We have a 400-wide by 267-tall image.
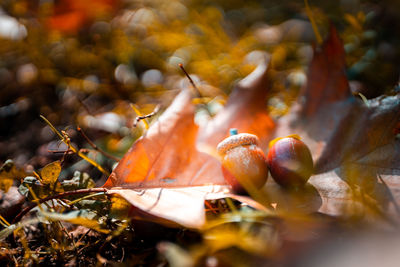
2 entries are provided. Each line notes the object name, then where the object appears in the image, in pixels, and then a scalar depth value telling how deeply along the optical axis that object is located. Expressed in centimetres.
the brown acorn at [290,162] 31
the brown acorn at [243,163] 31
